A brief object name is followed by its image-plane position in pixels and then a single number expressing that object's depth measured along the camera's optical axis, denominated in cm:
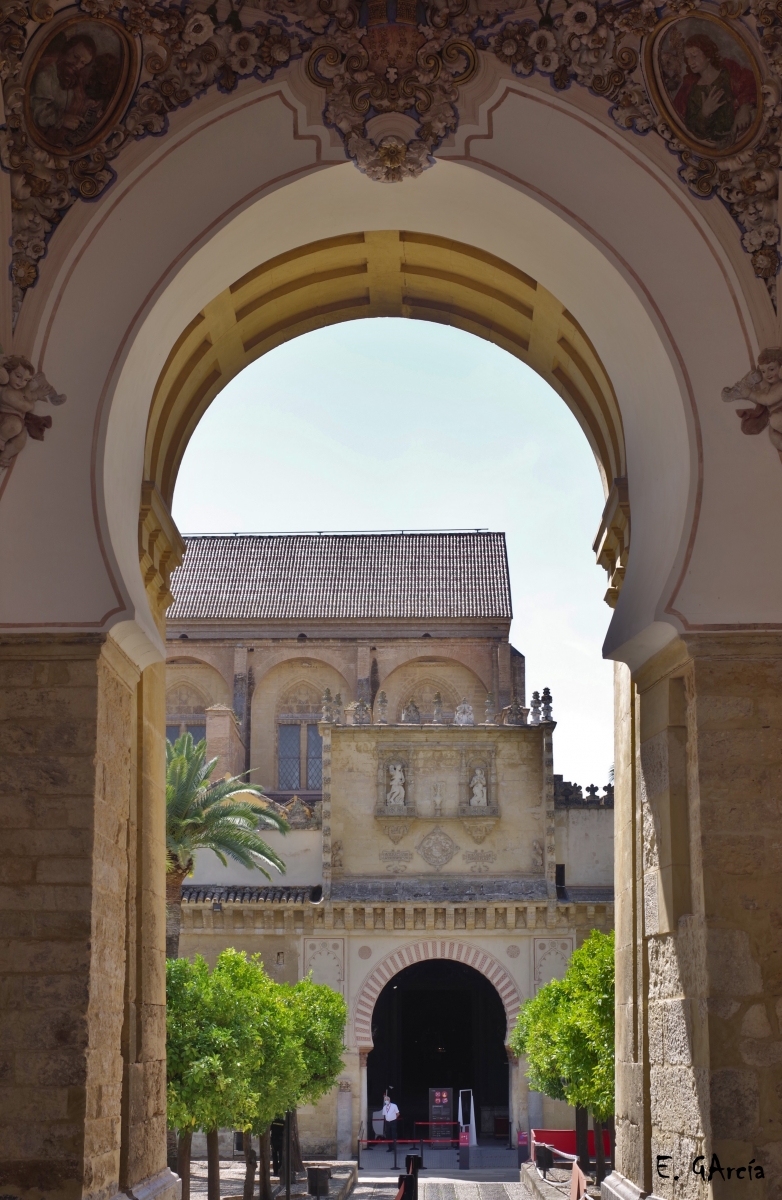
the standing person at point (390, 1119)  2950
